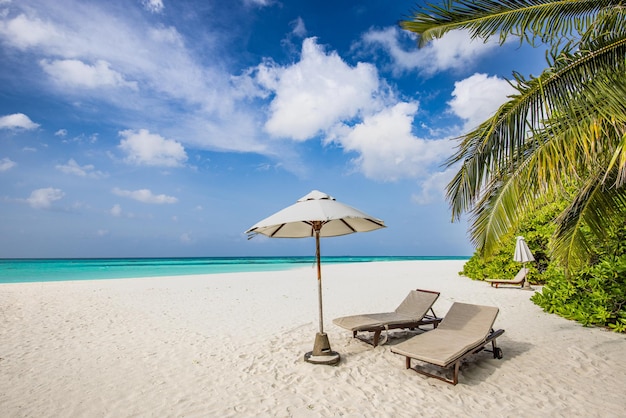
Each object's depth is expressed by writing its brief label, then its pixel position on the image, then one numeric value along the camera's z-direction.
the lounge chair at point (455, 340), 4.21
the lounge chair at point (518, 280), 12.13
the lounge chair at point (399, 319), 5.55
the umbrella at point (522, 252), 11.41
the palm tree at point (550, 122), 3.41
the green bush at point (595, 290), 6.07
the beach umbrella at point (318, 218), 4.68
